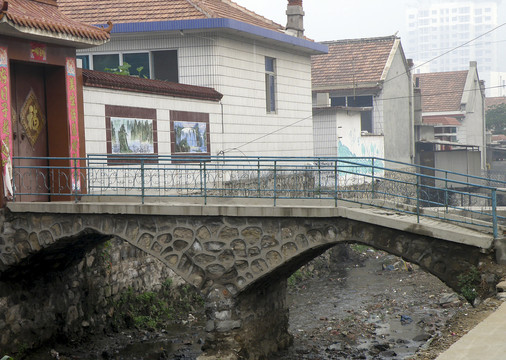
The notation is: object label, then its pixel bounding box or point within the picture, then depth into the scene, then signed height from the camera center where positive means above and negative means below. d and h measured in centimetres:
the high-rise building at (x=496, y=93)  18731 +1293
